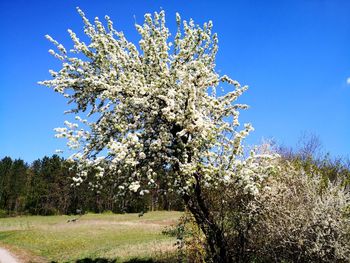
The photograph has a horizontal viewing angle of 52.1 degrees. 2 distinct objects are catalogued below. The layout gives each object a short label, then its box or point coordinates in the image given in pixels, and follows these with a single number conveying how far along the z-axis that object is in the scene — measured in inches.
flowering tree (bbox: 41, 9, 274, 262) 527.2
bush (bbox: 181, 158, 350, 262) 475.5
